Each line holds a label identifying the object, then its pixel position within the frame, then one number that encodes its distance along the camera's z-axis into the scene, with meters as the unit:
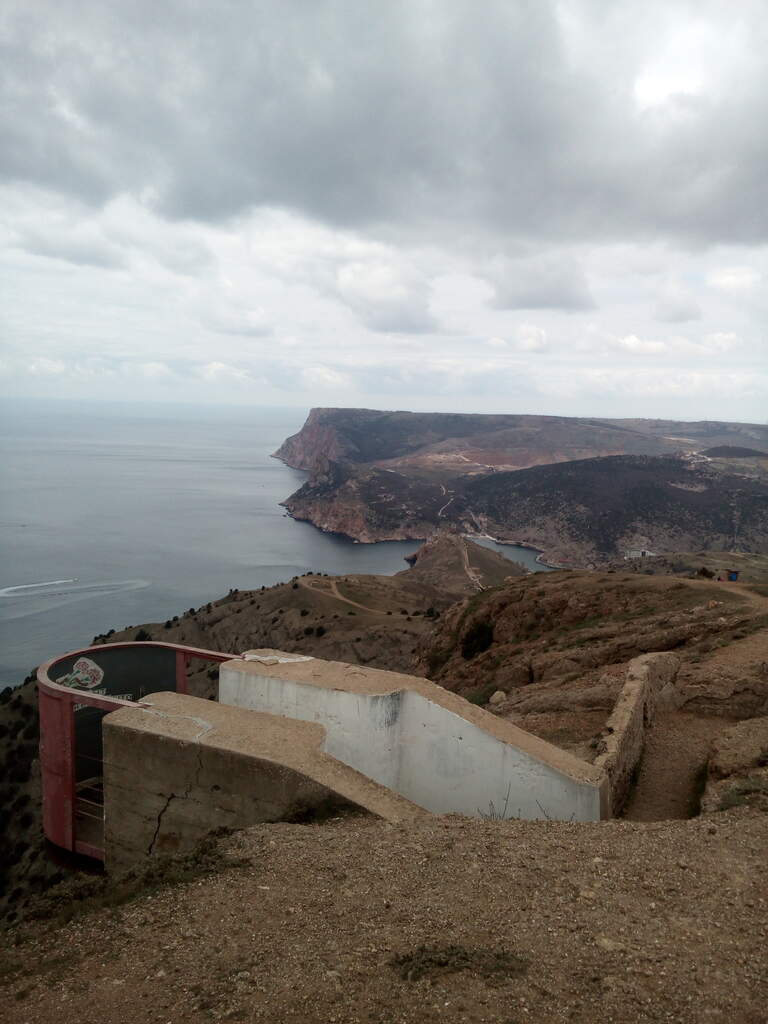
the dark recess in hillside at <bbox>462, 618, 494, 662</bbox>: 23.61
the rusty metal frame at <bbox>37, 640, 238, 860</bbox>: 10.40
